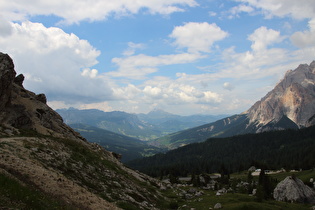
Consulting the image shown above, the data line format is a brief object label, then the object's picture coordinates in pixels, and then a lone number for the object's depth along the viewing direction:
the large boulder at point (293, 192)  74.79
